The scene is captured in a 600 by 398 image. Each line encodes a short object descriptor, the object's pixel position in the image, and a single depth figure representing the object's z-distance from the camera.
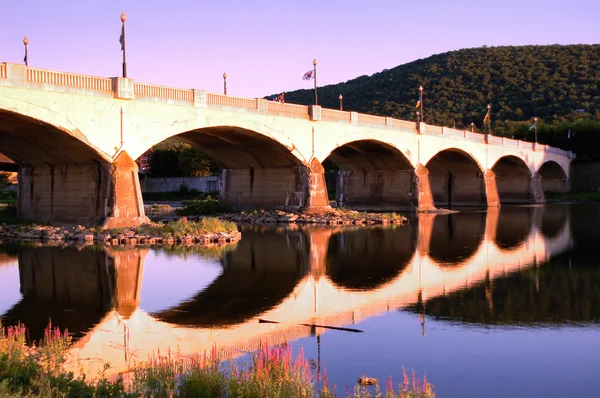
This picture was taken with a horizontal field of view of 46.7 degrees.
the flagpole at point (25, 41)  33.00
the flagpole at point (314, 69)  45.12
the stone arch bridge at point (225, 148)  30.38
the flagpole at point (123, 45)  32.45
